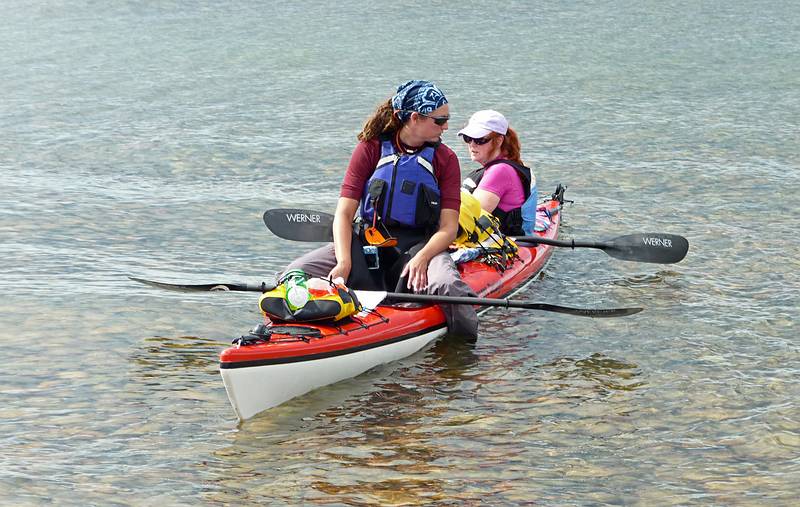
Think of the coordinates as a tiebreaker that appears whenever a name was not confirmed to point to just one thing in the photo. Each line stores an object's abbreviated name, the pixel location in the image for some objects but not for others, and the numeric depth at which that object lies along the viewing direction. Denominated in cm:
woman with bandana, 751
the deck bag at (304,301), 660
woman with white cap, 894
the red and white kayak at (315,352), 620
